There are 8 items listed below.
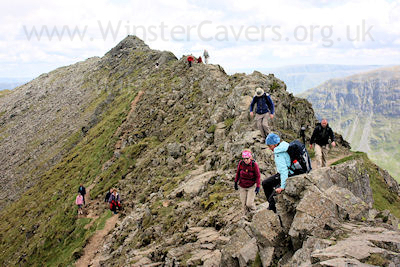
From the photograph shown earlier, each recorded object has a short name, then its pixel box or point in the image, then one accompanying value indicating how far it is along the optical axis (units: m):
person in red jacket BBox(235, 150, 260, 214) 11.77
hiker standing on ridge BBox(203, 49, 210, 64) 43.75
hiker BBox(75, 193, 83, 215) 29.09
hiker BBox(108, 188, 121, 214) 26.11
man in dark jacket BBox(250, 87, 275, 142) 17.36
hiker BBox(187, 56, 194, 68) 47.38
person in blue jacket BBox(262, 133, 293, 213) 9.17
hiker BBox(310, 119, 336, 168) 15.20
